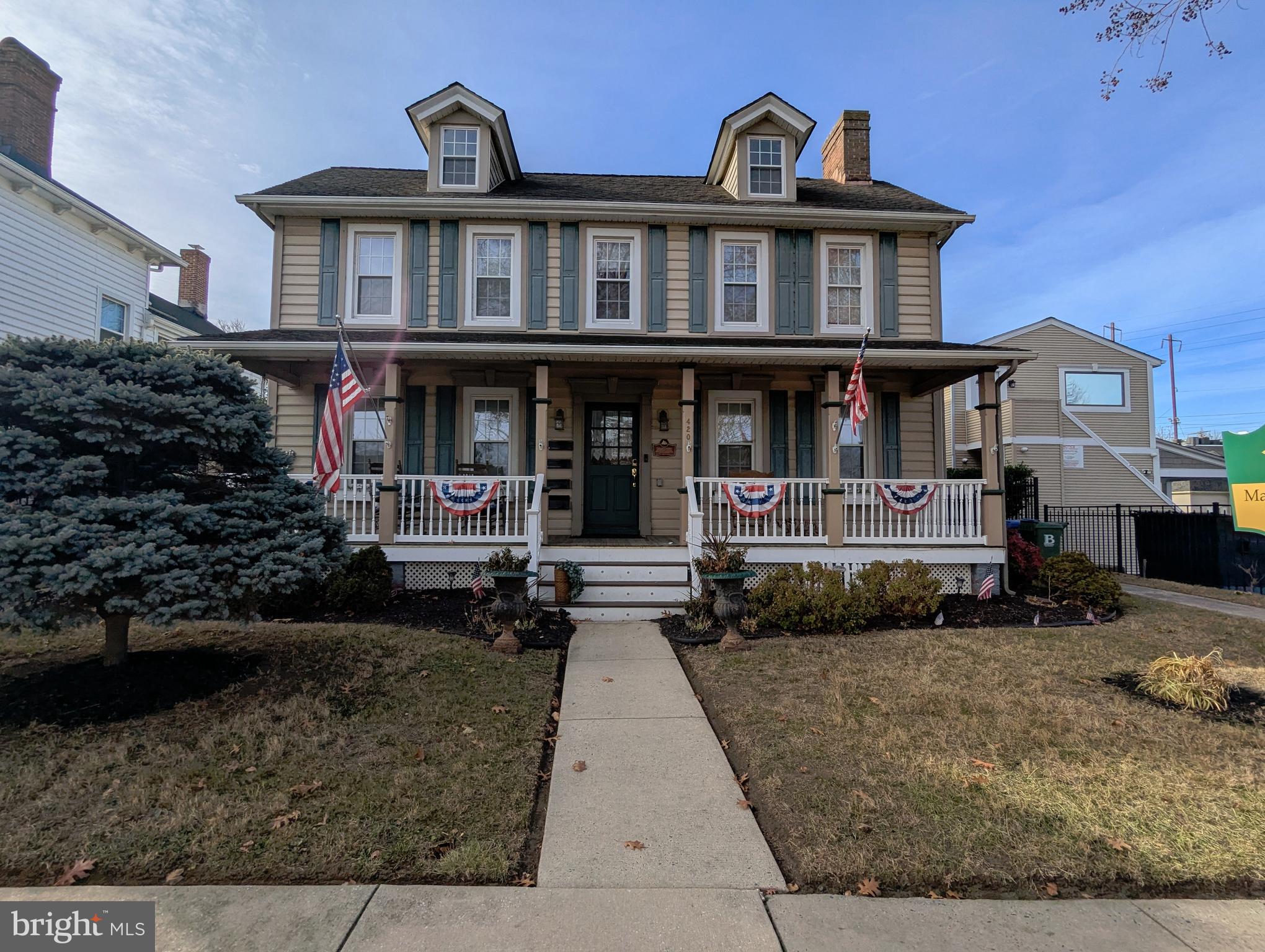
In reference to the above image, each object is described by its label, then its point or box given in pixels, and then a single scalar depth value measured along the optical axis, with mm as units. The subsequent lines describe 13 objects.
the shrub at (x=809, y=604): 7012
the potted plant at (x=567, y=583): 7684
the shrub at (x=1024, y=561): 8766
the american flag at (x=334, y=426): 6605
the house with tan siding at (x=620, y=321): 9414
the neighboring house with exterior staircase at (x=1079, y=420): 19266
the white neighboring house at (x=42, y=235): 11117
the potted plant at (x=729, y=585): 6389
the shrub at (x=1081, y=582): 7887
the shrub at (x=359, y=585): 7219
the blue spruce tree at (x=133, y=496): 3779
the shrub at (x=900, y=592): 7383
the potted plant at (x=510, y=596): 6344
